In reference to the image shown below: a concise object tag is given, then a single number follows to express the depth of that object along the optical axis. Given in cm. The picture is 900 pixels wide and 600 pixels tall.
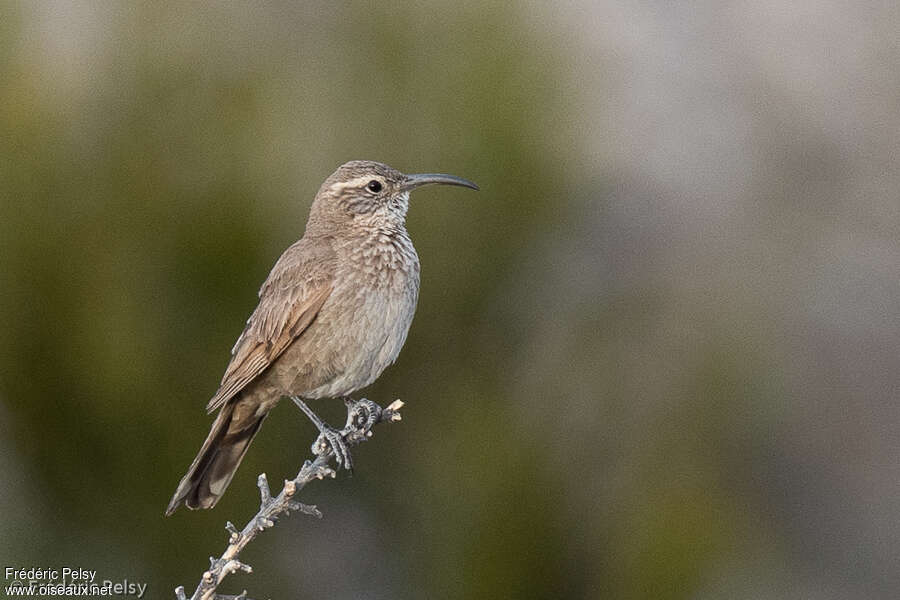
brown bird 917
